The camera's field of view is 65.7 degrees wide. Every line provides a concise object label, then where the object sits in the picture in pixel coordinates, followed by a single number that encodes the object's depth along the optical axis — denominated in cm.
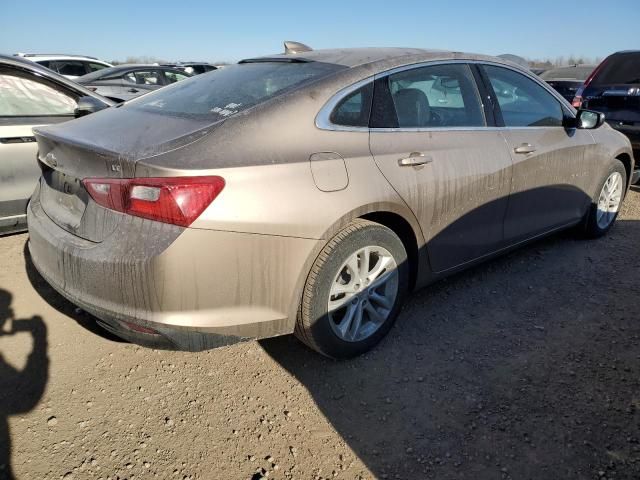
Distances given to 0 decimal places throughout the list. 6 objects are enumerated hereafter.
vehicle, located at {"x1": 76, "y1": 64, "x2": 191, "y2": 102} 884
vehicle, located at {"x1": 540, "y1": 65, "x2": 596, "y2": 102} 1002
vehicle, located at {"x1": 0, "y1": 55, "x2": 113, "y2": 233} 370
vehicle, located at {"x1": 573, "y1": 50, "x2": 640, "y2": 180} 597
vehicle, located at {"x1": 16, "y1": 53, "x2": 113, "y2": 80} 1155
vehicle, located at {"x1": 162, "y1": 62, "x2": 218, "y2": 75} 1276
